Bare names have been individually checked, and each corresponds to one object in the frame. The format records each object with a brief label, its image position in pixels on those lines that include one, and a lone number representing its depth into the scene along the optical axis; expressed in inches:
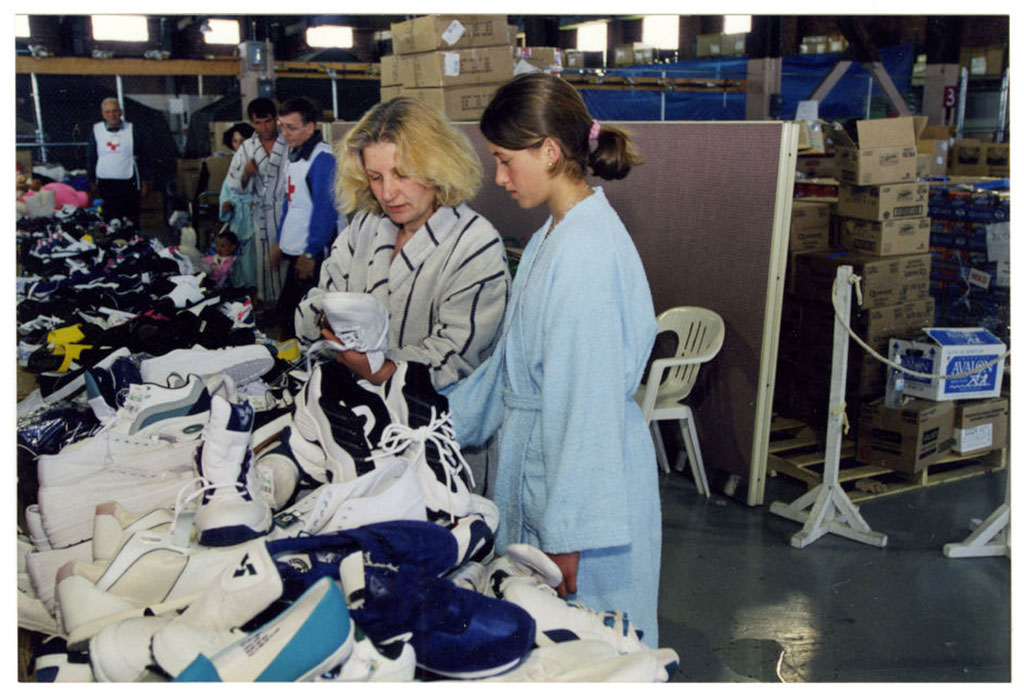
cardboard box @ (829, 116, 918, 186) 157.8
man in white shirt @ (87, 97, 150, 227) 324.8
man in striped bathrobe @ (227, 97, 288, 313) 245.3
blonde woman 74.0
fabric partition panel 138.5
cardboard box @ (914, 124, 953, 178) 269.0
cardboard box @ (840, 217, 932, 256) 161.0
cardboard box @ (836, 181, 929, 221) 159.6
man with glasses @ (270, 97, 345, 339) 199.8
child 274.2
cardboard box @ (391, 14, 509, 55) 189.8
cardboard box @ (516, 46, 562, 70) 244.1
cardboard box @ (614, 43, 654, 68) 492.1
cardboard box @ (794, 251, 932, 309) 157.5
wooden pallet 154.1
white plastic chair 145.3
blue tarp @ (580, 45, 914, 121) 409.4
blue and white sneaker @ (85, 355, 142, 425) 71.5
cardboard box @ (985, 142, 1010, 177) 310.3
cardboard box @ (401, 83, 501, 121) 193.6
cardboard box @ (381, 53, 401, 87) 214.2
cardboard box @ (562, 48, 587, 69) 387.2
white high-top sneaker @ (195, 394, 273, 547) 46.6
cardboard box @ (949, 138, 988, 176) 331.9
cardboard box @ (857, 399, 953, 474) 153.6
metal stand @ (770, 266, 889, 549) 132.9
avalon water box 151.6
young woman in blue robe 57.9
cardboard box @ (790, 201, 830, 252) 172.2
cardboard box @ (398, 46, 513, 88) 191.2
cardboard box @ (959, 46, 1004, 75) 457.1
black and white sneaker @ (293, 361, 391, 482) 54.0
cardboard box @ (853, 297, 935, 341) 157.6
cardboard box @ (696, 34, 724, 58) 451.8
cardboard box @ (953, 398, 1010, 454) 160.9
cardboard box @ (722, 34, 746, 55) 434.3
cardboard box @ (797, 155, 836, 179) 304.0
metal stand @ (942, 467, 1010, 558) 129.3
